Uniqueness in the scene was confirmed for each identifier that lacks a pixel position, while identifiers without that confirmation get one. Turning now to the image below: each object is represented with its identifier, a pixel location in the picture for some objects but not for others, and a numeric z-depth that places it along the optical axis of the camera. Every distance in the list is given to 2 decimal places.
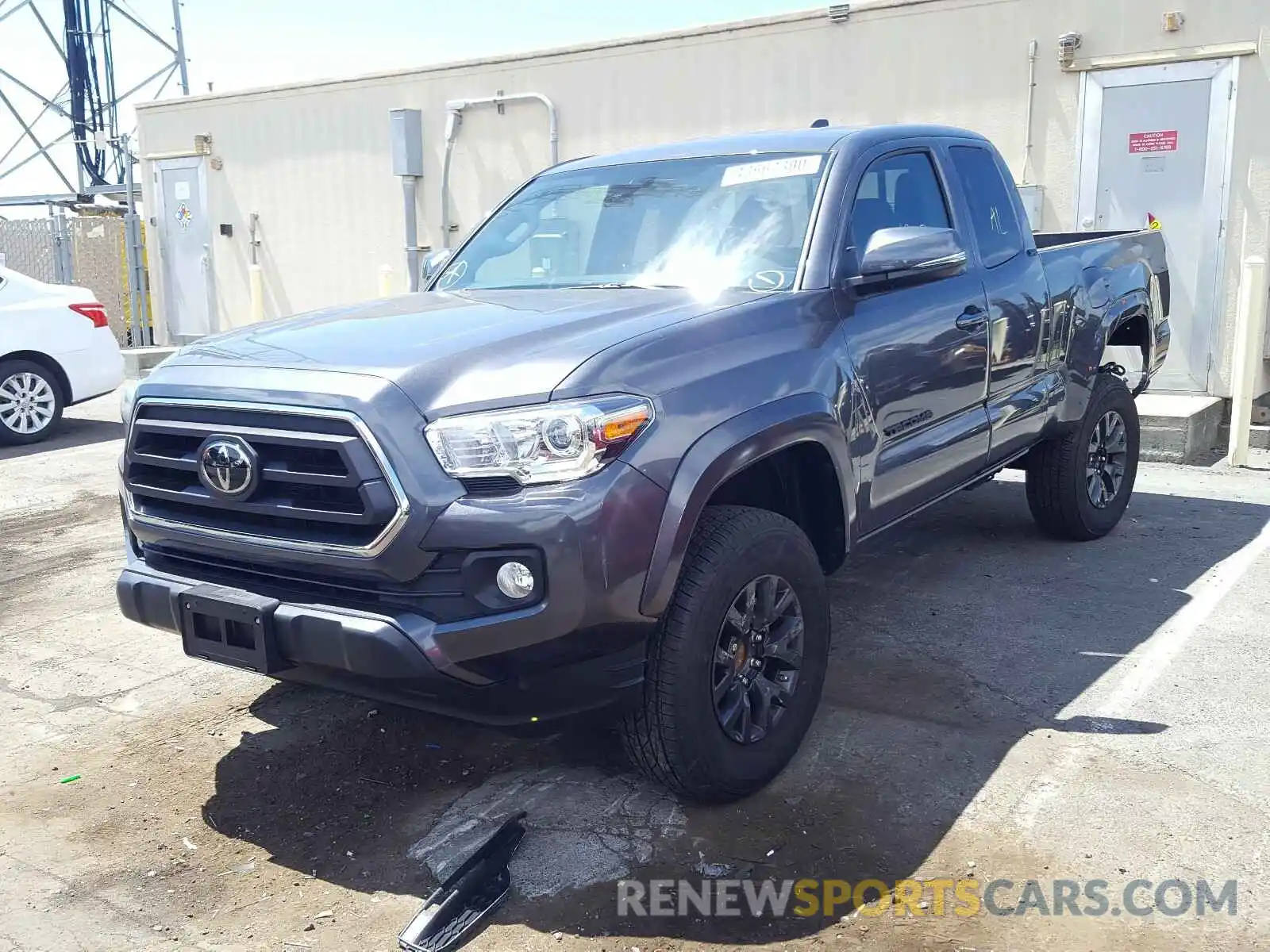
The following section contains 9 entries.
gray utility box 13.54
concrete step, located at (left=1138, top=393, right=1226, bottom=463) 8.48
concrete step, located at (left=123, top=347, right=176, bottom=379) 14.27
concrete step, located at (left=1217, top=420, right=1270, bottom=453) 9.02
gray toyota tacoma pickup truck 2.91
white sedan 10.05
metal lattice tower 21.77
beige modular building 9.45
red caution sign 9.59
